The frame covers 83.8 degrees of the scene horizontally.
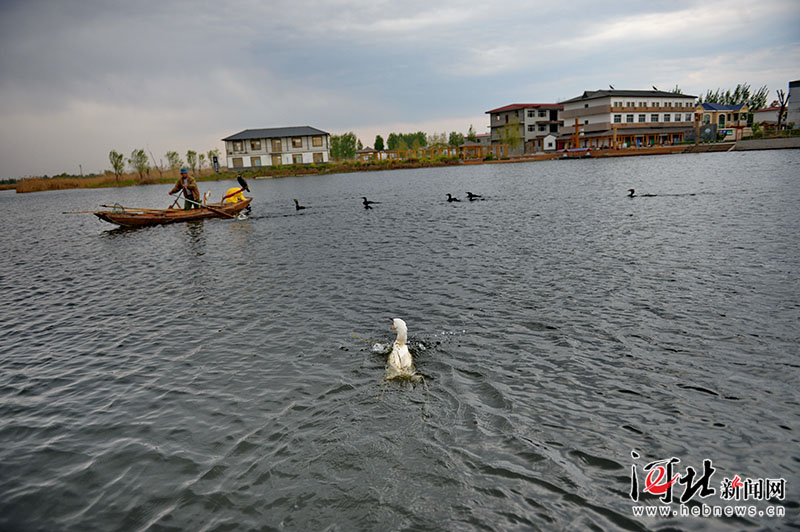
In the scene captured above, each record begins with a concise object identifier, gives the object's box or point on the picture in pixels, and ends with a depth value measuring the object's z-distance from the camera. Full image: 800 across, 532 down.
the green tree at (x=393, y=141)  196.90
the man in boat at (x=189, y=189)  33.19
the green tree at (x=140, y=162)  116.00
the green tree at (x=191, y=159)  126.81
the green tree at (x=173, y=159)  131.00
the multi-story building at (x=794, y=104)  93.31
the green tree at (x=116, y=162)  112.94
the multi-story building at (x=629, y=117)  101.01
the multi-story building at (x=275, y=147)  113.06
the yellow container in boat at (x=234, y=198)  36.94
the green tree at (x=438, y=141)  191.50
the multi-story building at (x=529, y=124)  114.56
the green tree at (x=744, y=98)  142.62
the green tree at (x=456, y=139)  189.20
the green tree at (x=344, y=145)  171.62
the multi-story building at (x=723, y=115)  113.12
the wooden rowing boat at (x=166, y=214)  30.17
